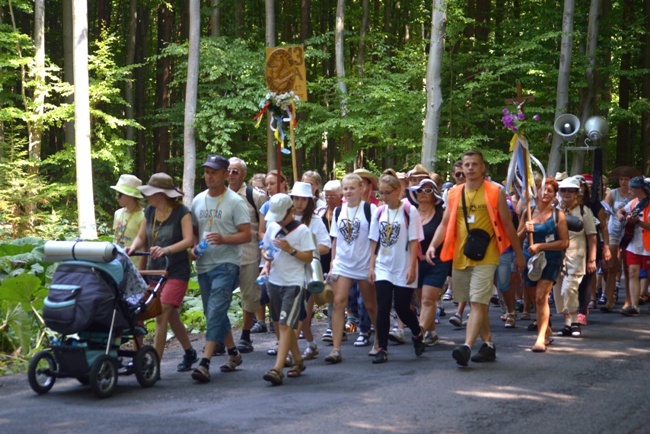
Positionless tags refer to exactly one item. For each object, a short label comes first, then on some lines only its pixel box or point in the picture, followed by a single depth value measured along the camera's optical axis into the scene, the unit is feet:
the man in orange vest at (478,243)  30.37
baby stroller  25.36
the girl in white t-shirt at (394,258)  32.30
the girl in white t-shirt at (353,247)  33.94
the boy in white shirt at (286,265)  27.99
